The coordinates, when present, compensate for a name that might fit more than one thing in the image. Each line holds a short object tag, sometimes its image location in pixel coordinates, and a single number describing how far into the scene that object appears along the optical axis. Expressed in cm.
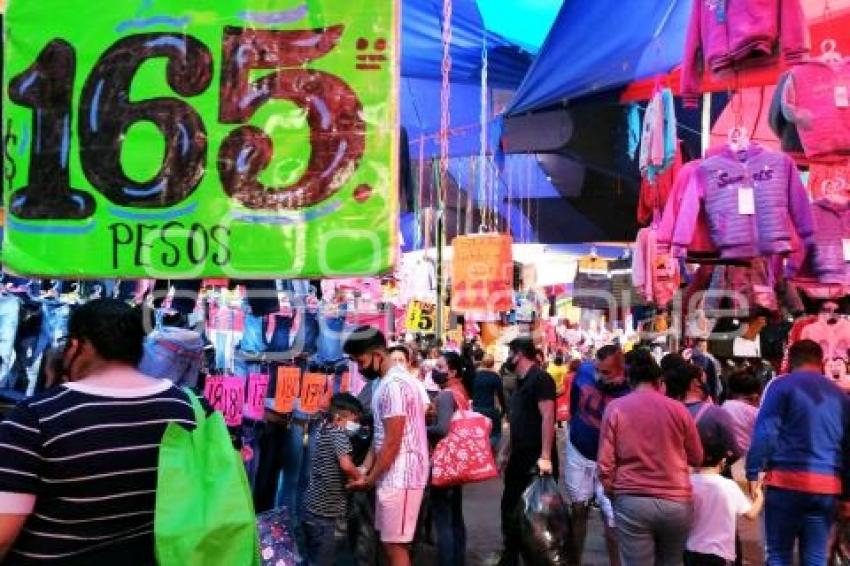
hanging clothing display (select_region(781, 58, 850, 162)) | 582
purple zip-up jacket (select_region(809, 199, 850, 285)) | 617
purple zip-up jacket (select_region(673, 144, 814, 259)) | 577
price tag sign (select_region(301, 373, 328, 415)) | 713
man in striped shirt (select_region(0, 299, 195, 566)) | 246
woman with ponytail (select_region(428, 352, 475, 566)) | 697
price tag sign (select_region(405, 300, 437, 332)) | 1452
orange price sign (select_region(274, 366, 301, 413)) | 723
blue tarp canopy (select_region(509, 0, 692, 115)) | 780
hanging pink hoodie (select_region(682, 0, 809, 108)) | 553
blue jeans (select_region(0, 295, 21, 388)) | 688
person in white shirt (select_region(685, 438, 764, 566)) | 563
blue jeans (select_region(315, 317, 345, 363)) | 819
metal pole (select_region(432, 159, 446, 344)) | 1144
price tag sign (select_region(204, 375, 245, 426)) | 643
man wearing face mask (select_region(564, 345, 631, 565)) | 689
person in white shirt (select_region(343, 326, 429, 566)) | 576
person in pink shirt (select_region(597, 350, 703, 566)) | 524
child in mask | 570
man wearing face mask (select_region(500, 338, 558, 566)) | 726
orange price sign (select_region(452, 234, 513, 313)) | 1127
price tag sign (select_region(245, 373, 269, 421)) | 687
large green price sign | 402
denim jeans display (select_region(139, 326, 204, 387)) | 582
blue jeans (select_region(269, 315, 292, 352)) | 775
